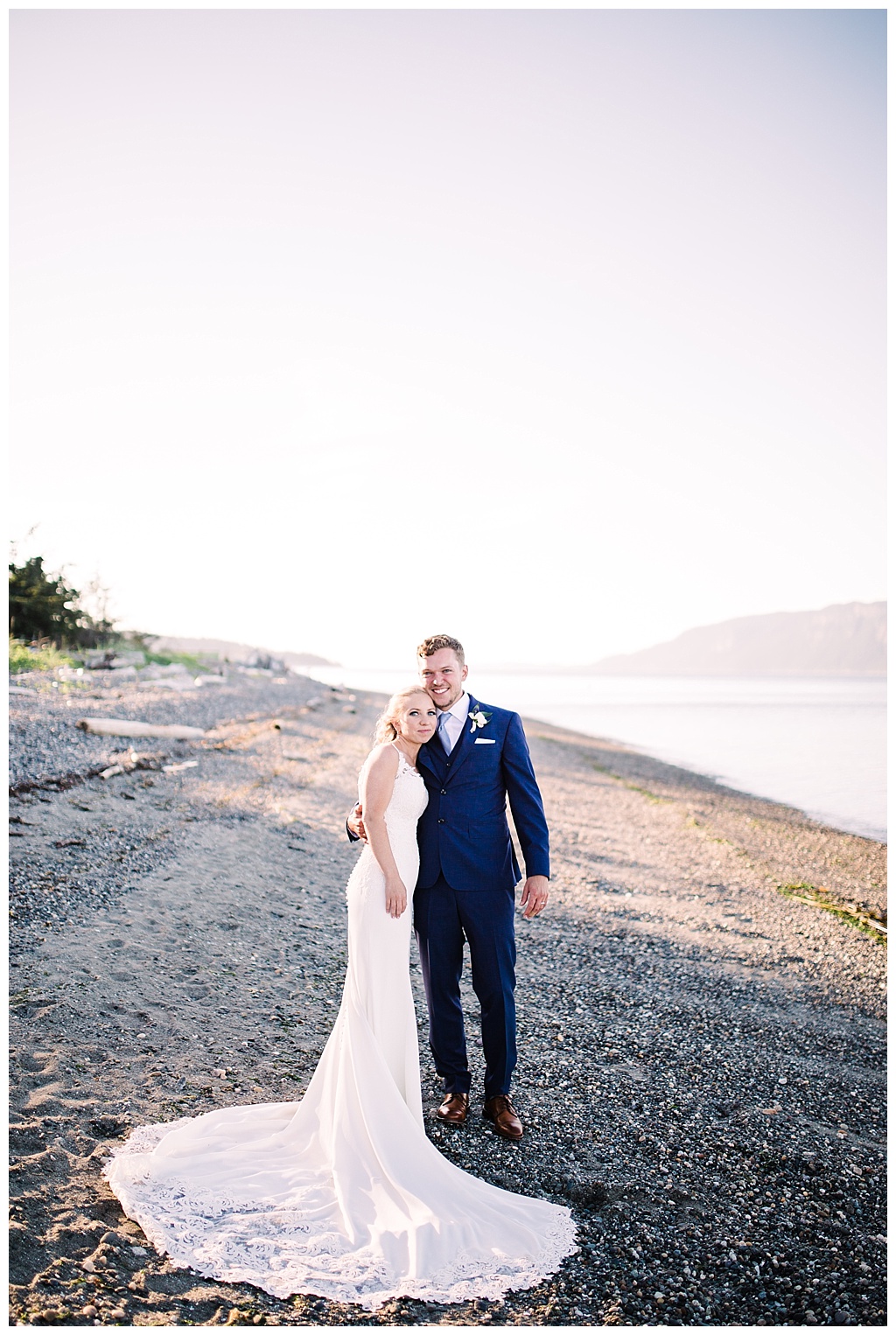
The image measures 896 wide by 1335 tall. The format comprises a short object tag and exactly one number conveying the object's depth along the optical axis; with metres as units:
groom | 4.11
